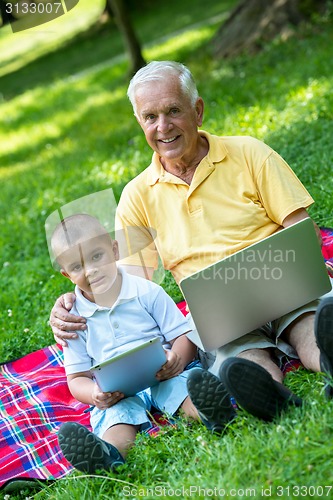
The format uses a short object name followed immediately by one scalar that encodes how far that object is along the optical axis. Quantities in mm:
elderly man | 3531
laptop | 3037
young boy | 3449
